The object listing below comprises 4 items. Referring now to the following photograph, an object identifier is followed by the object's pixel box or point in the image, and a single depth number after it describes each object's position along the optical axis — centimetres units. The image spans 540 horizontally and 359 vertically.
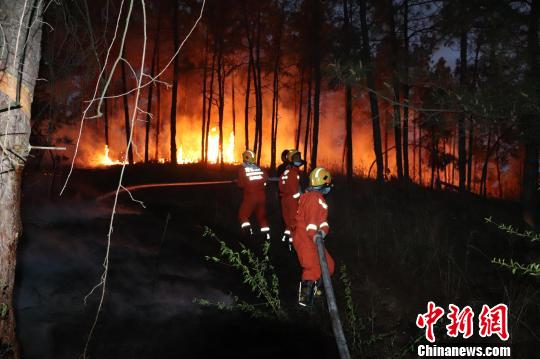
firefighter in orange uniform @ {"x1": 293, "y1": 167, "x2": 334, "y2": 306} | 564
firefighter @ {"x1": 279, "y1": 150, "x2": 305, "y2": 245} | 872
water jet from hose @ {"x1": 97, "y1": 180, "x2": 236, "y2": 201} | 1416
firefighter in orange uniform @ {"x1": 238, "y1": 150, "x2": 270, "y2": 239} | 912
